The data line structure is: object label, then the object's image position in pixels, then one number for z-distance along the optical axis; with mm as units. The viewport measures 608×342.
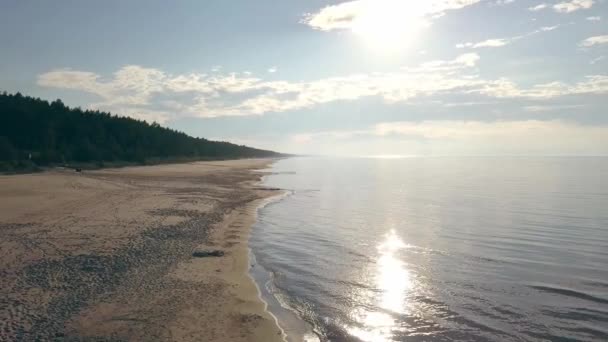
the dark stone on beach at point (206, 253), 12836
